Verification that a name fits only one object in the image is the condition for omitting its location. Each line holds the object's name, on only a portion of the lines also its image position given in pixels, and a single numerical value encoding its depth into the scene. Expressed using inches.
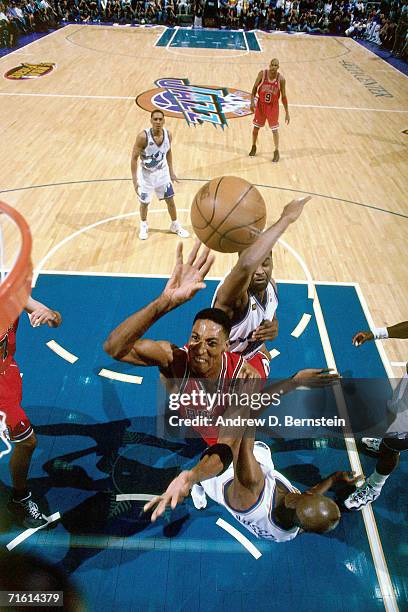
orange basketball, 126.1
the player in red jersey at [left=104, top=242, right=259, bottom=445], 96.7
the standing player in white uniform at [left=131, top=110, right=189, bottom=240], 241.2
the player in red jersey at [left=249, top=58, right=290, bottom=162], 343.9
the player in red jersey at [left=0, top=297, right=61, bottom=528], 118.5
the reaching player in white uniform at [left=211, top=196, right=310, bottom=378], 107.5
